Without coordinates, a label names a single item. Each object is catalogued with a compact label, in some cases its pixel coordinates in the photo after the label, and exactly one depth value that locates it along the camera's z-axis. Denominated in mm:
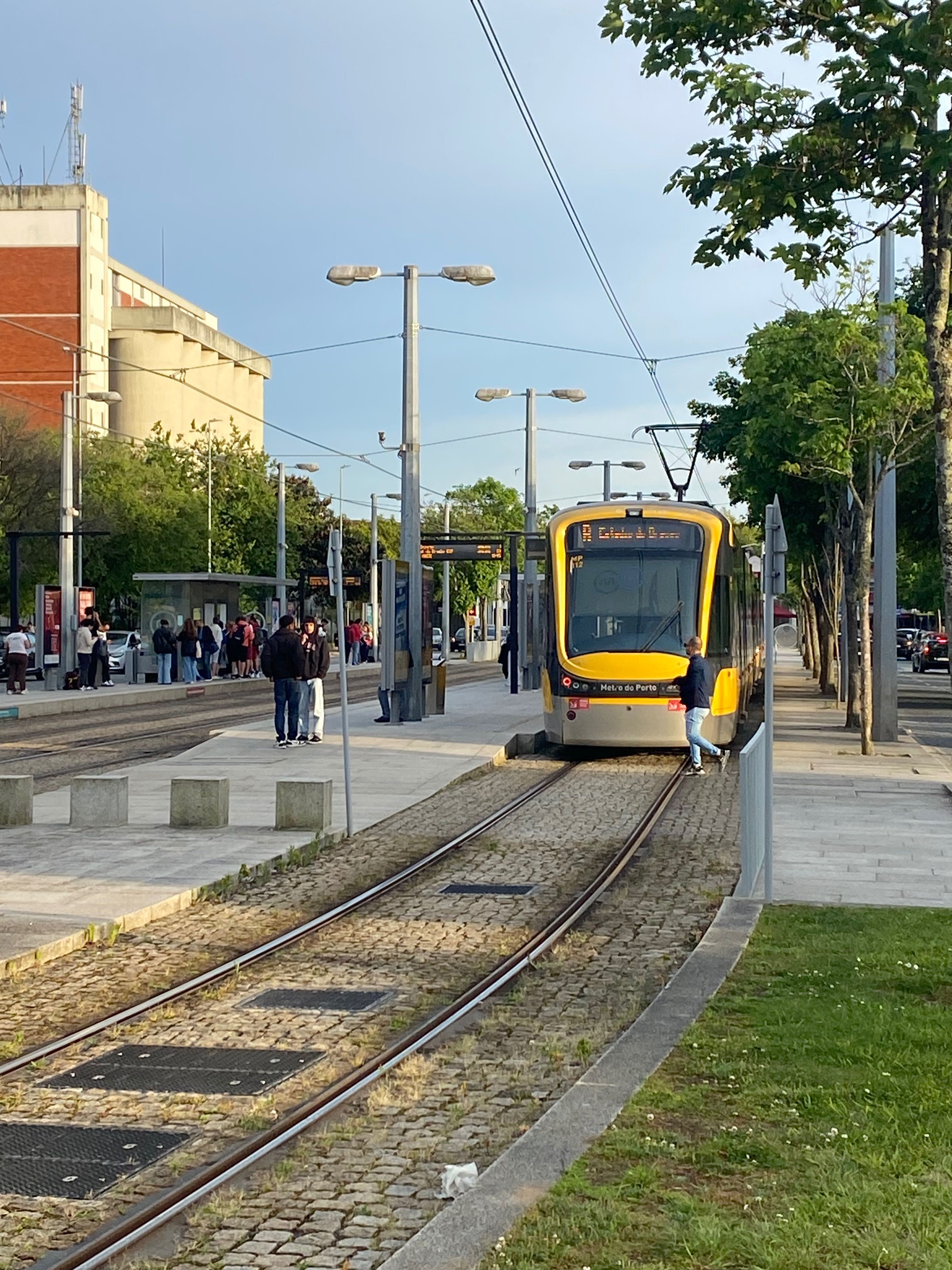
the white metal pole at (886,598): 24500
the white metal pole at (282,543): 64438
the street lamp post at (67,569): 40031
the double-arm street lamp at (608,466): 53625
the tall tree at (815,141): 8922
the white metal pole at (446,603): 63969
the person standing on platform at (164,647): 43875
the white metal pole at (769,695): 10938
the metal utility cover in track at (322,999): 8430
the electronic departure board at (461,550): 28469
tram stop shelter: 44281
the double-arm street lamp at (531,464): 40656
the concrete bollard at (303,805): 14547
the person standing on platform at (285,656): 22469
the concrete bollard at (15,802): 14797
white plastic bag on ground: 5379
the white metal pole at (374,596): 58769
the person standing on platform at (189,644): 43125
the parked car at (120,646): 50500
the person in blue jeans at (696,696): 20609
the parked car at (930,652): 68938
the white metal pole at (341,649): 14383
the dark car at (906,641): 90562
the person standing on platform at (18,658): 38531
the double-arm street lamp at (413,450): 28000
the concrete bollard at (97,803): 14688
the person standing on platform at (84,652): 39594
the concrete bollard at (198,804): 14672
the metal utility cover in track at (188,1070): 6941
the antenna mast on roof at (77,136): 102062
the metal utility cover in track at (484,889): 11945
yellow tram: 21938
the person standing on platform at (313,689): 23250
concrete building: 94500
